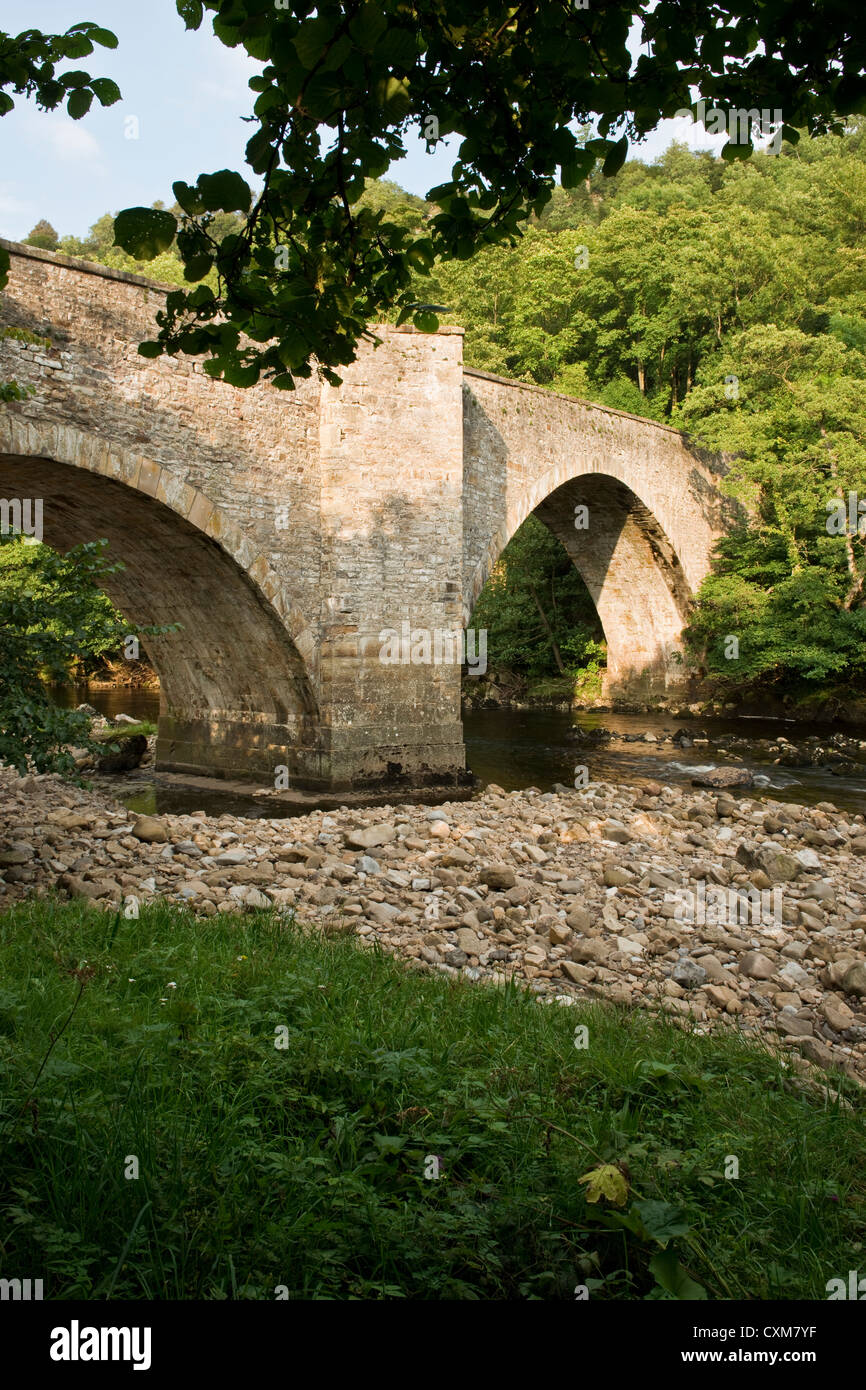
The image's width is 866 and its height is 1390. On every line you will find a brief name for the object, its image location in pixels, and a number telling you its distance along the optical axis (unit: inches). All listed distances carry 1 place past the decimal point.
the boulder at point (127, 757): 492.1
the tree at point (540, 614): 989.2
